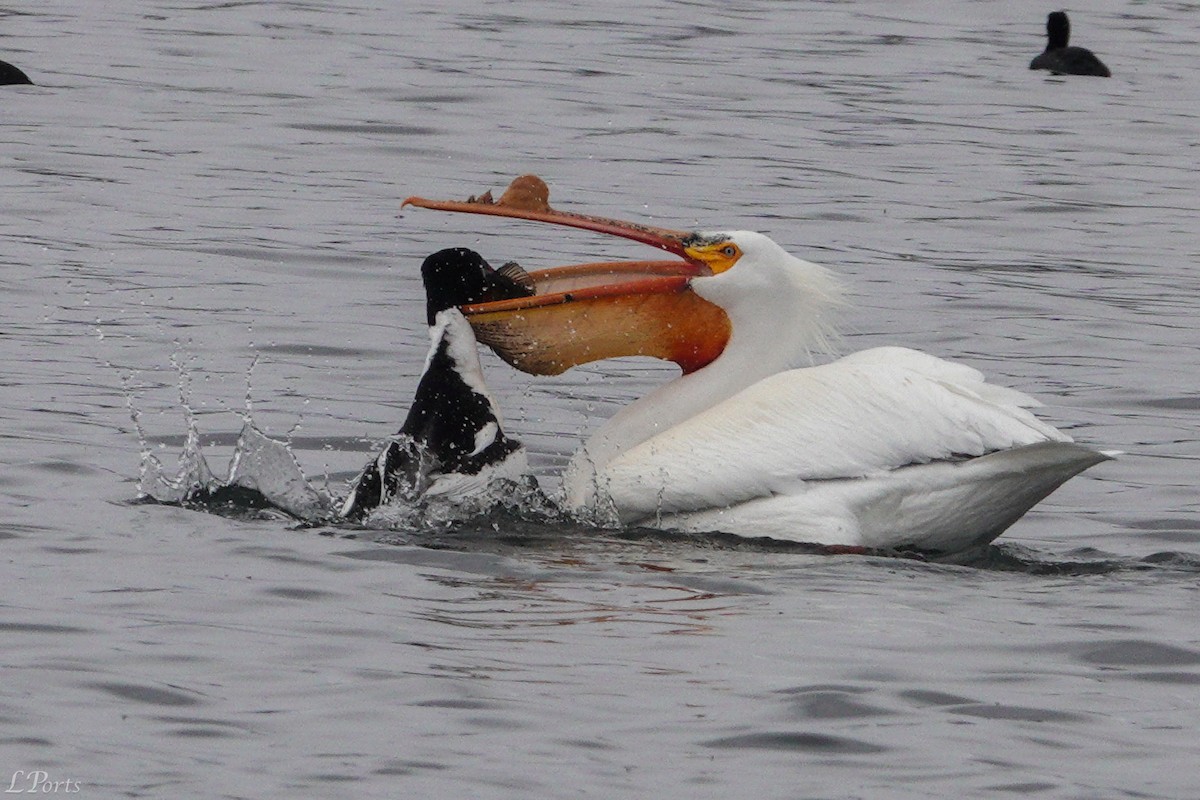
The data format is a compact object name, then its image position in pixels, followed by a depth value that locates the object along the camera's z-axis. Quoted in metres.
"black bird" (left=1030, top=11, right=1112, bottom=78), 35.37
